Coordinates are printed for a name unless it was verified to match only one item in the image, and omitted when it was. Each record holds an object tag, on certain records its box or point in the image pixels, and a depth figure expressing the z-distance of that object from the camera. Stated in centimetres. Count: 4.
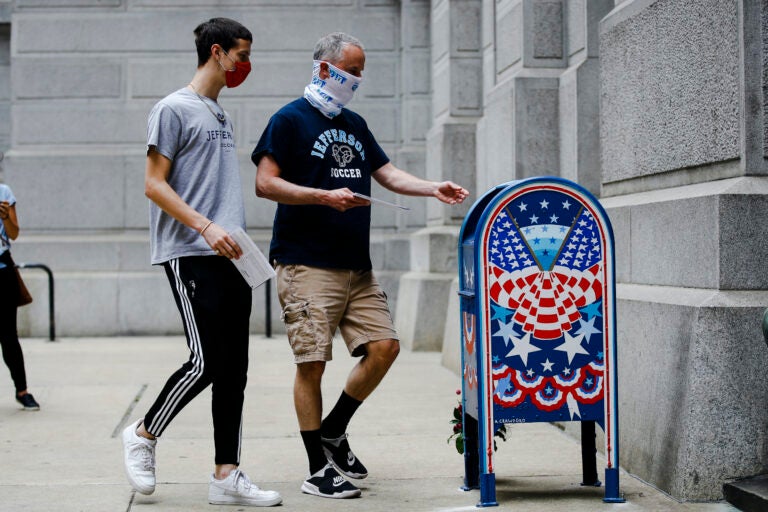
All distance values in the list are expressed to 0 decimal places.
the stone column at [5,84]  2816
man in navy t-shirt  979
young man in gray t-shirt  930
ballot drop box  903
